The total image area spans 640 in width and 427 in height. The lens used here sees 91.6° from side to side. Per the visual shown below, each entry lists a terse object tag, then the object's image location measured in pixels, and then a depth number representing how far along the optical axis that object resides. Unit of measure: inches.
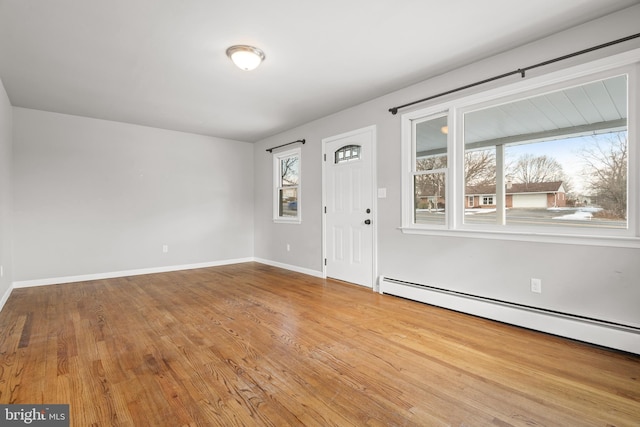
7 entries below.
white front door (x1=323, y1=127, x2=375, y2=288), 164.7
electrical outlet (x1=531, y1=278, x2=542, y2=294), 105.8
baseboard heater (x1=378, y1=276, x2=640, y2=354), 89.5
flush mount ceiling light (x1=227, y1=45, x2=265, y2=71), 109.9
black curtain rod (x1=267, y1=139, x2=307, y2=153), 207.9
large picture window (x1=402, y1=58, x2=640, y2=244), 94.4
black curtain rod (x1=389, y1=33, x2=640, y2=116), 90.2
